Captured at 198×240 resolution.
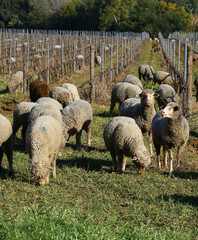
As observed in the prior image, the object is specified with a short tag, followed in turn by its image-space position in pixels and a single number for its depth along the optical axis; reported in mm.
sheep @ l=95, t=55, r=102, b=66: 30542
